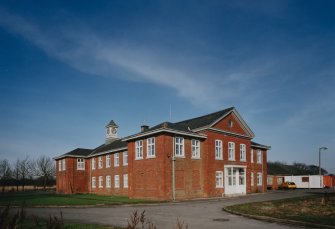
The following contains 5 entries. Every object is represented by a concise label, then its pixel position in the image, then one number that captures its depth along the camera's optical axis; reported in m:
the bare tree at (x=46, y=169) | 79.75
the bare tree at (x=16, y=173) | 77.04
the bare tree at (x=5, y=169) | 76.96
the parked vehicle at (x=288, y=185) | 53.47
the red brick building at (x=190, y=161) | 29.23
